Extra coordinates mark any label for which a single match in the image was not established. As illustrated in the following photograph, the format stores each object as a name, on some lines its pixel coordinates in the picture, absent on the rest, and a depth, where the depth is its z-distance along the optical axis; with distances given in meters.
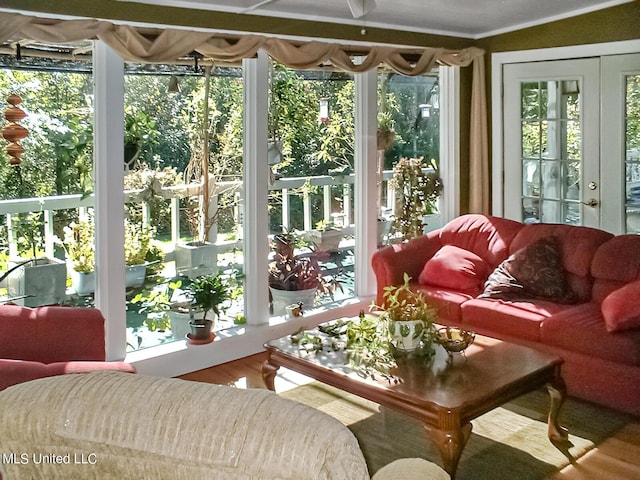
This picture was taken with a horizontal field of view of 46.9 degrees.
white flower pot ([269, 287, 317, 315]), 5.33
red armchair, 3.24
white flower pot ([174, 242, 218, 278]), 4.84
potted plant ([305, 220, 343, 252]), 5.60
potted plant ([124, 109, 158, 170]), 4.43
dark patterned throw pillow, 4.60
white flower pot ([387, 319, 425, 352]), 3.55
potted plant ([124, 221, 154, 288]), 4.52
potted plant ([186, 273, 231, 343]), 4.73
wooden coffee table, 2.99
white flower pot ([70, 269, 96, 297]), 4.30
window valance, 3.85
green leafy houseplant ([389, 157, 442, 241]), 6.04
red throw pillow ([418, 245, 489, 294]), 4.97
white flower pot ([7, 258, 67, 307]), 4.11
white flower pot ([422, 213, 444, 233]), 6.28
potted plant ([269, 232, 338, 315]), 5.33
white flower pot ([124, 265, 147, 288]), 4.51
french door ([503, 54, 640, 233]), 5.33
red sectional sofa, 3.92
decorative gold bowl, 3.47
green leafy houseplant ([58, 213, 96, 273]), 4.25
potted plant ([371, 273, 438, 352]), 3.55
